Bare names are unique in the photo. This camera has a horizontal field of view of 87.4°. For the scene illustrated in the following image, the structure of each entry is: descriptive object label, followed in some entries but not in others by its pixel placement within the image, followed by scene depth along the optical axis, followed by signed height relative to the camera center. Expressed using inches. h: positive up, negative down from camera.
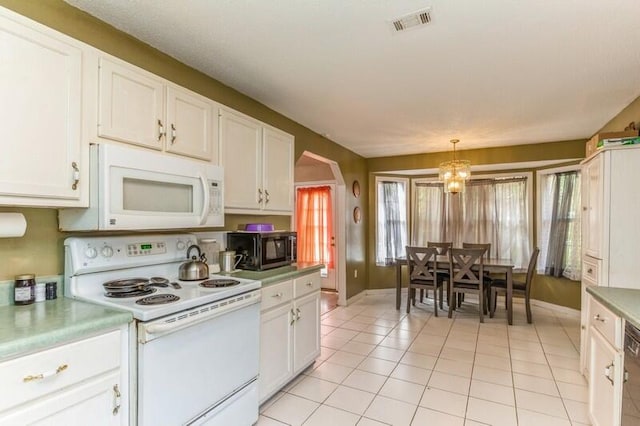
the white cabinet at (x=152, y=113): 67.5 +22.8
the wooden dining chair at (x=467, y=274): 166.4 -31.0
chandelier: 165.9 +19.5
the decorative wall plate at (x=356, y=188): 212.6 +15.7
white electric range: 59.0 -22.6
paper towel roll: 56.8 -2.3
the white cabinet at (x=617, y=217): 88.0 -0.8
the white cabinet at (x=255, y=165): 97.7 +15.3
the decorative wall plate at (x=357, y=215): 213.5 -1.4
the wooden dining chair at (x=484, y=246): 201.2 -20.1
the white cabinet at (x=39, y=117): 52.7 +15.9
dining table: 162.4 -27.8
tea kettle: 84.5 -14.9
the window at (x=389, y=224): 233.7 -7.8
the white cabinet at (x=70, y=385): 43.1 -24.8
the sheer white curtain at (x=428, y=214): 228.2 -0.6
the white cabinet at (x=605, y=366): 64.5 -32.2
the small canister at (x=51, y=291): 64.4 -15.4
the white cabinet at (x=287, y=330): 90.3 -35.4
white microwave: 63.4 +4.1
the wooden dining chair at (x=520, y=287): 165.9 -37.3
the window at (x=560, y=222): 179.3 -5.0
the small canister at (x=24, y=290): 60.0 -14.2
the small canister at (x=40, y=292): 62.9 -15.3
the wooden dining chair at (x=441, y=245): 204.0 -20.6
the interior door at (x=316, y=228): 236.7 -11.2
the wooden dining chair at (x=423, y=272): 176.6 -31.6
